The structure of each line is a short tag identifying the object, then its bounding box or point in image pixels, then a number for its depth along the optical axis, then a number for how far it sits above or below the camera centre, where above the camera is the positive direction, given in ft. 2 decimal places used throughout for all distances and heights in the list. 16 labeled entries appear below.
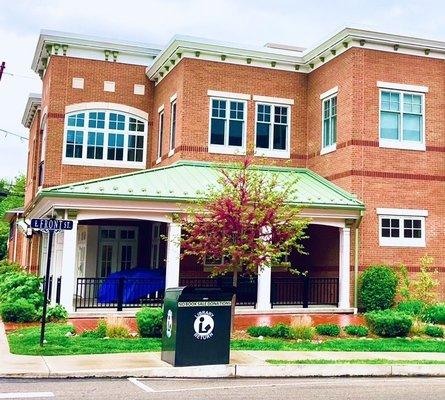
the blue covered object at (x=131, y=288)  63.21 -2.71
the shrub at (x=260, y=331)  48.65 -5.10
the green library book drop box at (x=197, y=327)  35.76 -3.70
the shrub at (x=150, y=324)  46.34 -4.59
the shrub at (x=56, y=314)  54.39 -4.85
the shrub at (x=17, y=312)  53.83 -4.71
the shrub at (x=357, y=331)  50.55 -5.03
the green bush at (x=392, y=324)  49.96 -4.38
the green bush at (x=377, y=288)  65.82 -1.95
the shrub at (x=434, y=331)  51.45 -4.93
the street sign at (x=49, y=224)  40.41 +2.24
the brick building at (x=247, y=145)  65.46 +14.80
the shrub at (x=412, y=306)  60.13 -3.58
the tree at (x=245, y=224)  47.21 +3.12
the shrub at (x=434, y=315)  59.36 -4.15
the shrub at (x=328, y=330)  49.90 -4.97
